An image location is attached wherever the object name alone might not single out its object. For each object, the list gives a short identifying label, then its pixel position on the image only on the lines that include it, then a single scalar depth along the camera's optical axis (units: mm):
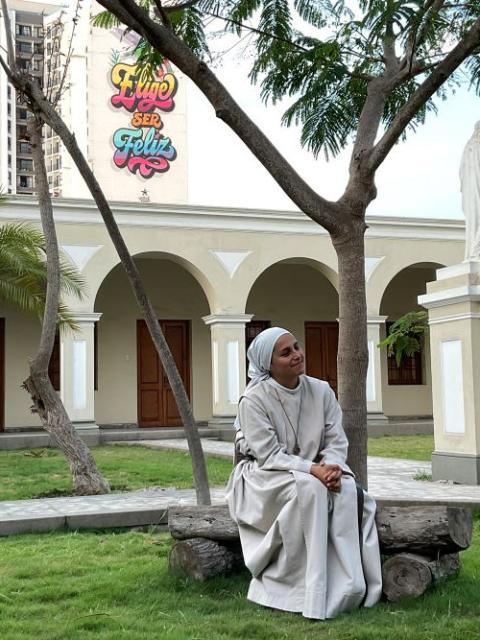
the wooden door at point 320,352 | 20203
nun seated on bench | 3861
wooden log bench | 4117
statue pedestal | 8406
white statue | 8938
